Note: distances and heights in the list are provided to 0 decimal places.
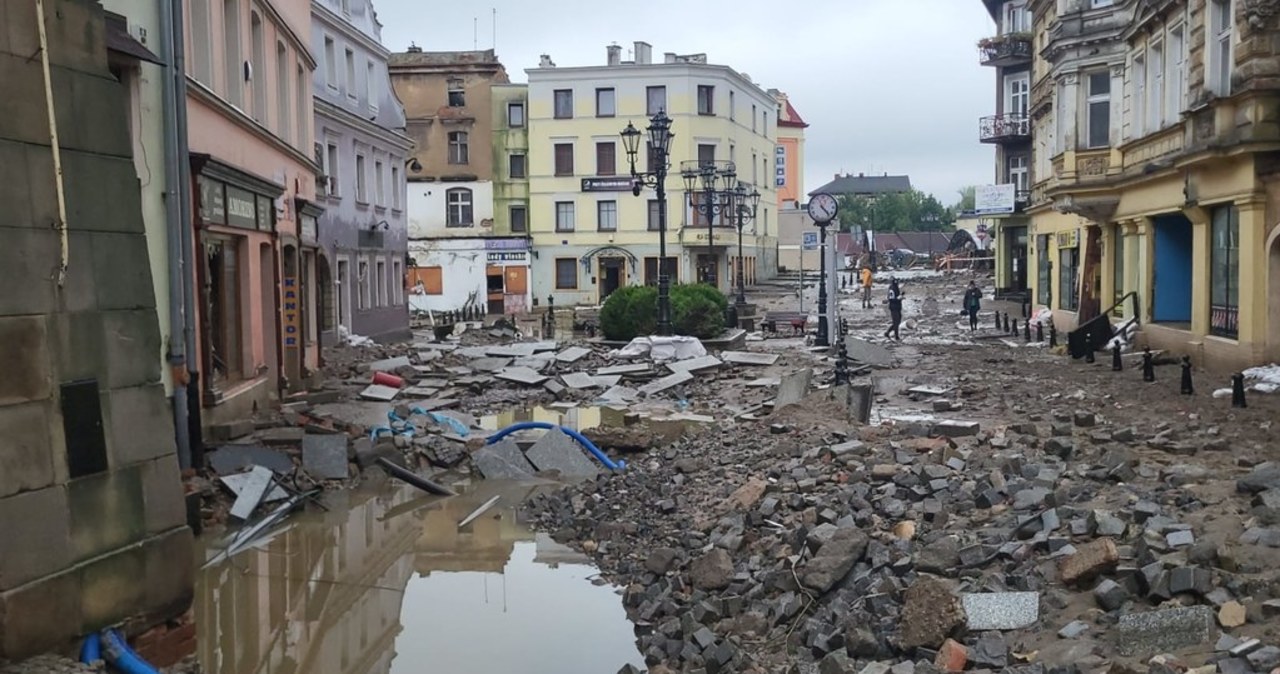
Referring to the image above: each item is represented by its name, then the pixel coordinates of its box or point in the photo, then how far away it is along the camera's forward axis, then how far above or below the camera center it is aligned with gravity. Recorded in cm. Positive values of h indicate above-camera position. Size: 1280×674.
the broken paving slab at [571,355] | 2566 -194
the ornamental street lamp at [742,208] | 4410 +269
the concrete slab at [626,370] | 2377 -211
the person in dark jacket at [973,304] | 3383 -126
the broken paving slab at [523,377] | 2312 -216
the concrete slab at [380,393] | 1969 -209
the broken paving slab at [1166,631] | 574 -186
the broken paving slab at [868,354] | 2362 -186
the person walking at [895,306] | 3166 -118
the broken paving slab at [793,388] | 1777 -194
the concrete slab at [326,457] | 1329 -213
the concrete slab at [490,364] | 2456 -205
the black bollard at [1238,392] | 1467 -171
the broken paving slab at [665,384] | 2183 -224
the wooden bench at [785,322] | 3394 -172
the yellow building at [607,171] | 5678 +481
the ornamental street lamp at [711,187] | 3700 +288
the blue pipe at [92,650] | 529 -171
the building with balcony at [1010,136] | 4572 +511
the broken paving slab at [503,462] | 1421 -238
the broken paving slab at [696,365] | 2352 -202
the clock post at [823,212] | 2328 +106
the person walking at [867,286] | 4803 -94
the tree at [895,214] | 12325 +532
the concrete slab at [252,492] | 1147 -222
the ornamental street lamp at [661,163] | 2612 +235
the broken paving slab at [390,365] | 2373 -195
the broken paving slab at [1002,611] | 649 -198
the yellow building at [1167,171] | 1750 +161
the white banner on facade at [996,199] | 4491 +242
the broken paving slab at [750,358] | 2465 -199
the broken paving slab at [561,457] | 1422 -233
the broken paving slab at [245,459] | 1236 -201
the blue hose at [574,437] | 1428 -219
